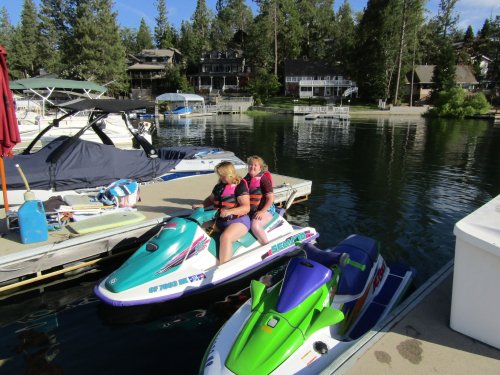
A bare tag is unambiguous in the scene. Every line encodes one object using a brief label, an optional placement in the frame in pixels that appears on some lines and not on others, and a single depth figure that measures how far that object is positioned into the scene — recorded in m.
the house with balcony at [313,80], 68.00
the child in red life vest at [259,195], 6.96
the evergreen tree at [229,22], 80.69
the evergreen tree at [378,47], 59.50
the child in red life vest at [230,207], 6.45
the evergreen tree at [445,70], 57.88
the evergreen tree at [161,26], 97.50
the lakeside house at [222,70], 76.50
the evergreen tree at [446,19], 75.88
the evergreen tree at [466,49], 73.19
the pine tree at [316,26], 79.06
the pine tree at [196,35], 81.31
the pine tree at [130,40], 90.09
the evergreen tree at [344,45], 67.00
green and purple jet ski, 3.81
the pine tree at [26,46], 64.94
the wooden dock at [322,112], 49.06
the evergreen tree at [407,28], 57.22
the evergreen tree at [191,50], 80.89
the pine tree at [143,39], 95.62
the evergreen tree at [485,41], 73.44
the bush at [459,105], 50.25
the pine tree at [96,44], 50.91
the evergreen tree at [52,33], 56.00
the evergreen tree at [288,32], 75.00
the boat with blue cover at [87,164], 9.20
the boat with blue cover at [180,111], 50.50
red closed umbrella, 6.33
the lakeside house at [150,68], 75.81
